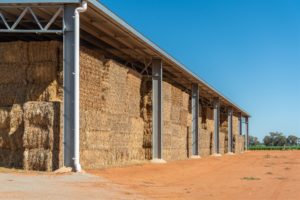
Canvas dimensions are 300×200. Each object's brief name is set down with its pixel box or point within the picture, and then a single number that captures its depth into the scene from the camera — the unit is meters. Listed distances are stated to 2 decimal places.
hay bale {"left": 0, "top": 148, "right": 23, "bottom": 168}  20.91
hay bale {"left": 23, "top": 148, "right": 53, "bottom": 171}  20.08
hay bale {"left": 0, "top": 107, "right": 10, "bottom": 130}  21.23
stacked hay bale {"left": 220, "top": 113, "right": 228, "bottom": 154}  63.27
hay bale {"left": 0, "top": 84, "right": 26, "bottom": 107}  21.30
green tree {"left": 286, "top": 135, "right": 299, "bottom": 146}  191.38
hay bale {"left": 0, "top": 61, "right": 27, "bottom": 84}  21.50
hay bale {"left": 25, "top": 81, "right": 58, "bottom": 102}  20.77
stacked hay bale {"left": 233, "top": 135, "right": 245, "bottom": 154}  71.62
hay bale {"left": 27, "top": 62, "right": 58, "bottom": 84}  21.06
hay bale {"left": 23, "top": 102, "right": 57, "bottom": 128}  20.11
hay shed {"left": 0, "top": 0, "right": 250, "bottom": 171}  20.17
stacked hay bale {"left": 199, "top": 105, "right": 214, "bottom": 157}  50.95
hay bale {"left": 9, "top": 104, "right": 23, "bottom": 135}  20.86
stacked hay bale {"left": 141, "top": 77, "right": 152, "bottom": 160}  32.50
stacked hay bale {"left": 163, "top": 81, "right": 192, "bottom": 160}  35.81
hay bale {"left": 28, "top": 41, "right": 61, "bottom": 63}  21.19
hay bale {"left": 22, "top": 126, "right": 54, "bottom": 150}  20.11
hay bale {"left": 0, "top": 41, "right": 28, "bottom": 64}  21.55
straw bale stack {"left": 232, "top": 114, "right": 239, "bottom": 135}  73.03
